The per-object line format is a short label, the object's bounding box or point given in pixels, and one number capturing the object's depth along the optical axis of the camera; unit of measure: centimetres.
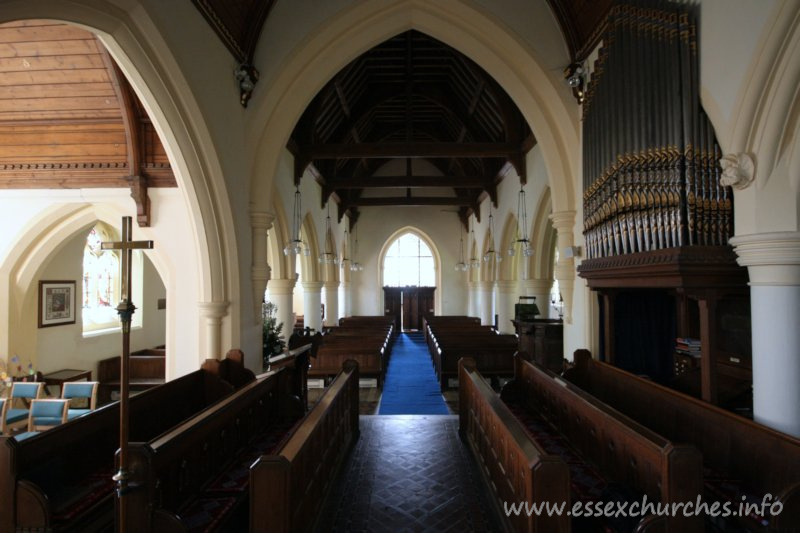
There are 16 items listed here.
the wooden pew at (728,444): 204
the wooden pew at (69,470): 203
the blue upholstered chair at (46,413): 474
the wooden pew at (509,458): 196
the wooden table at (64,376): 648
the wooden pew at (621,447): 188
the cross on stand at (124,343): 156
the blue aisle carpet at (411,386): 586
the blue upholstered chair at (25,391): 523
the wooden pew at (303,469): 197
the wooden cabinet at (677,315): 274
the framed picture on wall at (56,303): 662
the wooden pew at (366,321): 1206
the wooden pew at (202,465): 189
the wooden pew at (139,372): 745
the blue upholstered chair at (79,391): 525
